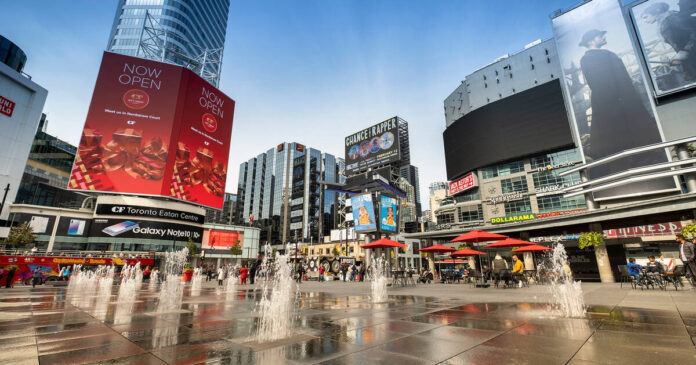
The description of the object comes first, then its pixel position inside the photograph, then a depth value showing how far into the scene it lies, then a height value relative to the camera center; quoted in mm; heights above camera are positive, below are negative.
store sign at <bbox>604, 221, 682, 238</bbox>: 40094 +3439
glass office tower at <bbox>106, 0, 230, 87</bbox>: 63250 +57649
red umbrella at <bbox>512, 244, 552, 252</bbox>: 18397 +473
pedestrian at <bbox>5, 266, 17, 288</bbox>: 17219 -1086
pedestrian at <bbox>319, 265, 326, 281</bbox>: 28953 -1687
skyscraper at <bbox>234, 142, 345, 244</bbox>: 97812 +22107
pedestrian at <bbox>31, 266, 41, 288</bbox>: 18328 -1269
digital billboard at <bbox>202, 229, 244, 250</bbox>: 61281 +3856
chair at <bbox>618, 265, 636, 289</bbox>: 14945 -811
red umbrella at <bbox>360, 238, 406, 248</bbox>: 20023 +868
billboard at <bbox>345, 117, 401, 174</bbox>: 55812 +22246
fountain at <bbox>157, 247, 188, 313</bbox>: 8448 -1485
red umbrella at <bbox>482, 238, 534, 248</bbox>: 17569 +756
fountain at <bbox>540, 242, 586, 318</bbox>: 6496 -1041
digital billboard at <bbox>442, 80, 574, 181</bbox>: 43250 +20397
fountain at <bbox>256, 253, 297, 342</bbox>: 5062 -1262
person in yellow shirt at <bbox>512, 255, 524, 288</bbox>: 14407 -674
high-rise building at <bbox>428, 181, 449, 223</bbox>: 127438 +27680
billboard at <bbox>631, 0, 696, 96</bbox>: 31938 +24351
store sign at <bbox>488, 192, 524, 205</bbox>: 46062 +9299
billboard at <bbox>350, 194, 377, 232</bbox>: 46156 +6859
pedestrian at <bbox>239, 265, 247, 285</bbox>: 20519 -1227
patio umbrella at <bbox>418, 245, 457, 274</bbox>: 20609 +483
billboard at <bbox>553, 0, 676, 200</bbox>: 33219 +20752
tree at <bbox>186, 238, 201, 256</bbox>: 47912 +1505
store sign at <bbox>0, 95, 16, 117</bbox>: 37812 +19993
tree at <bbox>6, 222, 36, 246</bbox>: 30284 +2263
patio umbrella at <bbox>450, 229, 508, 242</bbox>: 17469 +1132
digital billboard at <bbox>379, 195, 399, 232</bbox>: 46531 +6954
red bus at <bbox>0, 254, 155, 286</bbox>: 21078 -464
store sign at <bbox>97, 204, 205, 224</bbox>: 43875 +7100
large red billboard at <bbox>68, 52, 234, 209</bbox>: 43094 +19242
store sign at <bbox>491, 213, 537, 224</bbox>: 44312 +5865
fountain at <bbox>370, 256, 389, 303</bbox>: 10289 -1280
